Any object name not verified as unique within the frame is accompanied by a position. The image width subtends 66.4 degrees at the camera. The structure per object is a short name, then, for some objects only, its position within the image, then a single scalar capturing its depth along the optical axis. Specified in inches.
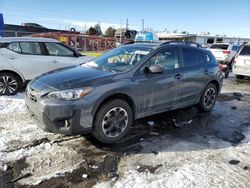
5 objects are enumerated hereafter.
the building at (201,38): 831.3
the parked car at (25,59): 209.7
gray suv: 113.7
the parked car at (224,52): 414.0
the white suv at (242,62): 335.5
